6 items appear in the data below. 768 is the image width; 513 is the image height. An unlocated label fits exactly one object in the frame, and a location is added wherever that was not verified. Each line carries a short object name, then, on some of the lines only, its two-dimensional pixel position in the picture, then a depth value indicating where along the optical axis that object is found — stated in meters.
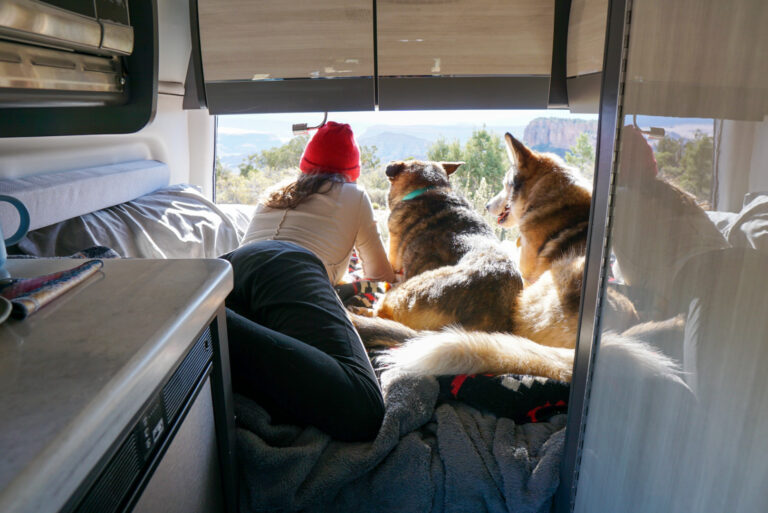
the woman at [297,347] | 0.95
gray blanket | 0.93
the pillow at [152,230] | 1.43
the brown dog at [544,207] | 1.78
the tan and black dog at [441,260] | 1.62
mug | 0.73
